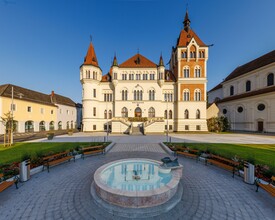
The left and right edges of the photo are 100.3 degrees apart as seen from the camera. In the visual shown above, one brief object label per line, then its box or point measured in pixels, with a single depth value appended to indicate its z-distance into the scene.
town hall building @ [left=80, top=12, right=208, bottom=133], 28.39
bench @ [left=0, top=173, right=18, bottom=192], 4.72
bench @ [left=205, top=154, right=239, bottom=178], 6.69
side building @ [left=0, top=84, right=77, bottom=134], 25.08
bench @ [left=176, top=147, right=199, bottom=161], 9.19
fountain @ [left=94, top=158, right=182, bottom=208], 3.83
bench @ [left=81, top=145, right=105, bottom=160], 9.98
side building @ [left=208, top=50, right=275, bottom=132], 26.21
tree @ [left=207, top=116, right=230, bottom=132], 28.55
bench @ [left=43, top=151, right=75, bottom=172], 7.32
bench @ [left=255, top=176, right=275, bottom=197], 4.44
